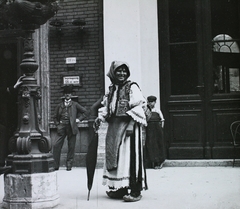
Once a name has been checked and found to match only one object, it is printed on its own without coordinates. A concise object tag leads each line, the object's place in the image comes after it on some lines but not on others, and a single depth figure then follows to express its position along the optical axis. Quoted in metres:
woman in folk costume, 6.77
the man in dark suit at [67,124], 11.22
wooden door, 11.13
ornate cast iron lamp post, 6.12
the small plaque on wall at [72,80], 11.95
